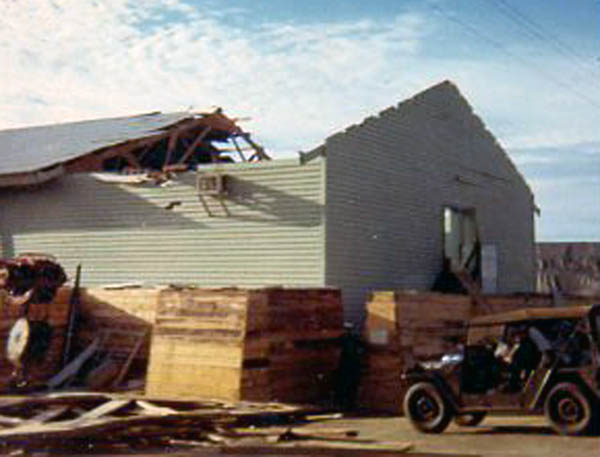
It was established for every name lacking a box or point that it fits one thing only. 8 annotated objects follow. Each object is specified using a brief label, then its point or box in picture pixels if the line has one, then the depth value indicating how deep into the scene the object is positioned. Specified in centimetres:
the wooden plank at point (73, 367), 1655
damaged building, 1823
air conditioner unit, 1880
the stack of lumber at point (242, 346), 1429
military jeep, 1087
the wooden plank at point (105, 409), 1155
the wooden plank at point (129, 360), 1681
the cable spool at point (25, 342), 1584
